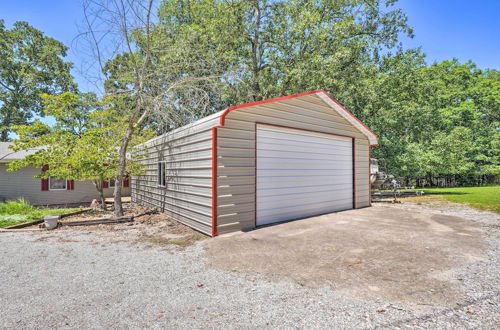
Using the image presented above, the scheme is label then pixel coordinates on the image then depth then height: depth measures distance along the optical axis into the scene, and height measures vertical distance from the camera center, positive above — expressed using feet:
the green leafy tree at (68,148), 26.73 +1.80
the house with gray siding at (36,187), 39.40 -3.75
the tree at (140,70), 23.31 +10.31
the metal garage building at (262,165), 19.04 -0.05
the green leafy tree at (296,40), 44.45 +23.89
